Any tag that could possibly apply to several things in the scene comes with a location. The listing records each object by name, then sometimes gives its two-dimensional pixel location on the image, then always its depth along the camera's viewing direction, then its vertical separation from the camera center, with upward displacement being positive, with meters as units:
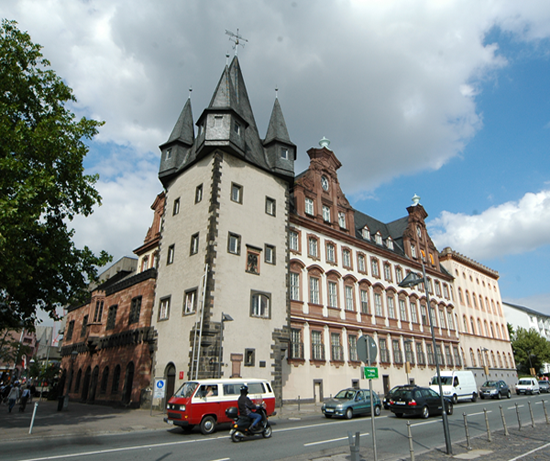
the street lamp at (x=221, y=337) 20.78 +2.54
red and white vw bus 14.46 -0.49
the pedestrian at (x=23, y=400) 24.67 -0.76
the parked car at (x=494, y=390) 36.19 -0.04
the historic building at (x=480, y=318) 50.59 +9.40
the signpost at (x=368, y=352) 9.26 +0.82
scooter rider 12.87 -0.61
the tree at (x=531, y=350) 70.50 +6.80
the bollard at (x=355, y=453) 8.07 -1.24
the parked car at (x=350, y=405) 19.53 -0.76
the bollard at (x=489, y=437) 12.56 -1.43
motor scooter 12.79 -1.19
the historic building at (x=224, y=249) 23.23 +8.79
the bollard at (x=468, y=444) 11.47 -1.51
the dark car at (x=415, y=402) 19.55 -0.62
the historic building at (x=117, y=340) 27.41 +3.68
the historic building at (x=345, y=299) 30.25 +7.93
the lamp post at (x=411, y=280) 14.48 +3.82
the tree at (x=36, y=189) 15.91 +8.46
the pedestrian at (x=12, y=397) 23.53 -0.56
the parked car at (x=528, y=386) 43.34 +0.39
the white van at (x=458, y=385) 29.05 +0.33
